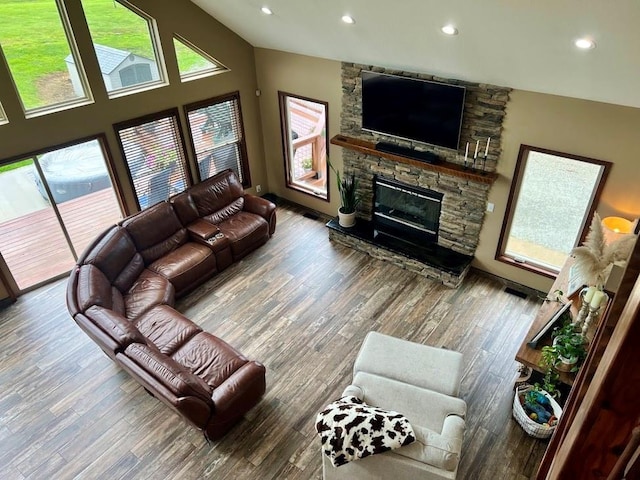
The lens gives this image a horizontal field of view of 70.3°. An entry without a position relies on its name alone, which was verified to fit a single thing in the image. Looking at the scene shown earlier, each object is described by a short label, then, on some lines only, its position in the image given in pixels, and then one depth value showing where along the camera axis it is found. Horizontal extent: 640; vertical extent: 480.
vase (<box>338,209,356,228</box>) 6.96
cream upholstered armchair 3.23
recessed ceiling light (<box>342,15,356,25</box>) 4.73
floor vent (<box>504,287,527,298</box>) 5.97
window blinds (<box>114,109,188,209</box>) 6.34
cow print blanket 3.17
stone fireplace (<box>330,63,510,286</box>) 5.35
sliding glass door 5.66
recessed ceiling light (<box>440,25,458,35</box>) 4.10
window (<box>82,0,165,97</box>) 5.65
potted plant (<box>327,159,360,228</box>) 6.91
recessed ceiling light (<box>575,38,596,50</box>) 3.53
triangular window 6.47
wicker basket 4.08
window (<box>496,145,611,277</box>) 5.08
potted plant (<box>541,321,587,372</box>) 3.90
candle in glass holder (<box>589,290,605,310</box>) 3.90
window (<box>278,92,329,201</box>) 7.40
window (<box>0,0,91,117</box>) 5.13
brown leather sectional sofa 4.06
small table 4.04
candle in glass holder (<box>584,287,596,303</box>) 4.03
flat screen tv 5.46
